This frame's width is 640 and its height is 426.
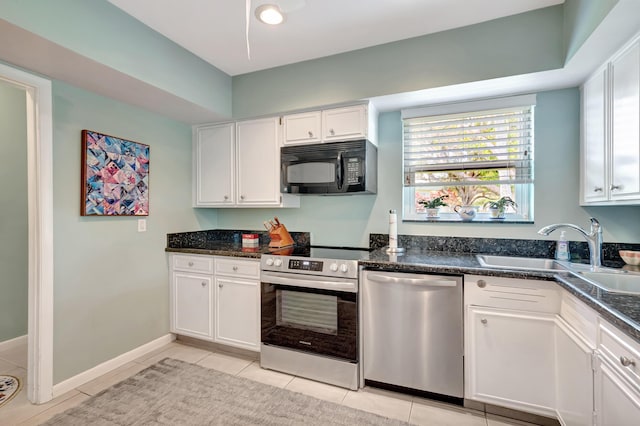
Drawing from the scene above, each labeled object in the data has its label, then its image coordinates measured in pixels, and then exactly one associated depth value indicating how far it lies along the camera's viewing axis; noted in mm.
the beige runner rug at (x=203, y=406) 1842
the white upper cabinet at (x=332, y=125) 2457
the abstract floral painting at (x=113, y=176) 2258
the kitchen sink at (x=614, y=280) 1547
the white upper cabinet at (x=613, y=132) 1556
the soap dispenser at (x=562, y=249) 2145
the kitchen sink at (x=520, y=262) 2109
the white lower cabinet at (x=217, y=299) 2539
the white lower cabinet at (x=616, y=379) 1012
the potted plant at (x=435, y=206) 2611
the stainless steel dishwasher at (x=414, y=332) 1915
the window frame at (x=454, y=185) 2348
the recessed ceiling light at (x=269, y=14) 1712
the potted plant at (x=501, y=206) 2438
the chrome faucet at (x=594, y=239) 1932
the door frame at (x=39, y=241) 1988
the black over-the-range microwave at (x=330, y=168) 2436
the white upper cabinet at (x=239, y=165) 2822
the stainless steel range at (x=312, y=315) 2152
